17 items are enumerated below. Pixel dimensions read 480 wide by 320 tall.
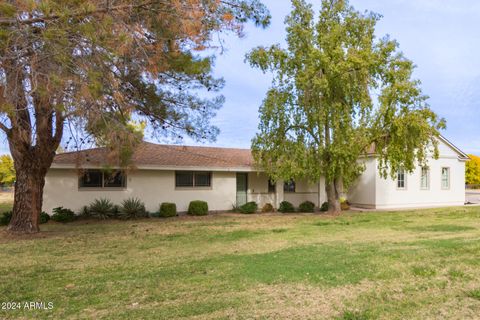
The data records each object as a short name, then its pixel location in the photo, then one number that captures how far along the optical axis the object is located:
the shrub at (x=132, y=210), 17.38
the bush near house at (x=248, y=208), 20.33
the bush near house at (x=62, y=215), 16.27
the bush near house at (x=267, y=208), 21.50
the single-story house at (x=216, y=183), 17.25
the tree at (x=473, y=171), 53.81
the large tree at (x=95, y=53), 5.97
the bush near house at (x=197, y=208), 19.09
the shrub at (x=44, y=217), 16.02
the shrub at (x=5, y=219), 14.92
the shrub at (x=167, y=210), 18.42
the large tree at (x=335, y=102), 16.52
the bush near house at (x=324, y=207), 21.98
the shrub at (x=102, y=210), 17.05
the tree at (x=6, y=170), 41.12
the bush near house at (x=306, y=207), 21.95
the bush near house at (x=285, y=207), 21.33
